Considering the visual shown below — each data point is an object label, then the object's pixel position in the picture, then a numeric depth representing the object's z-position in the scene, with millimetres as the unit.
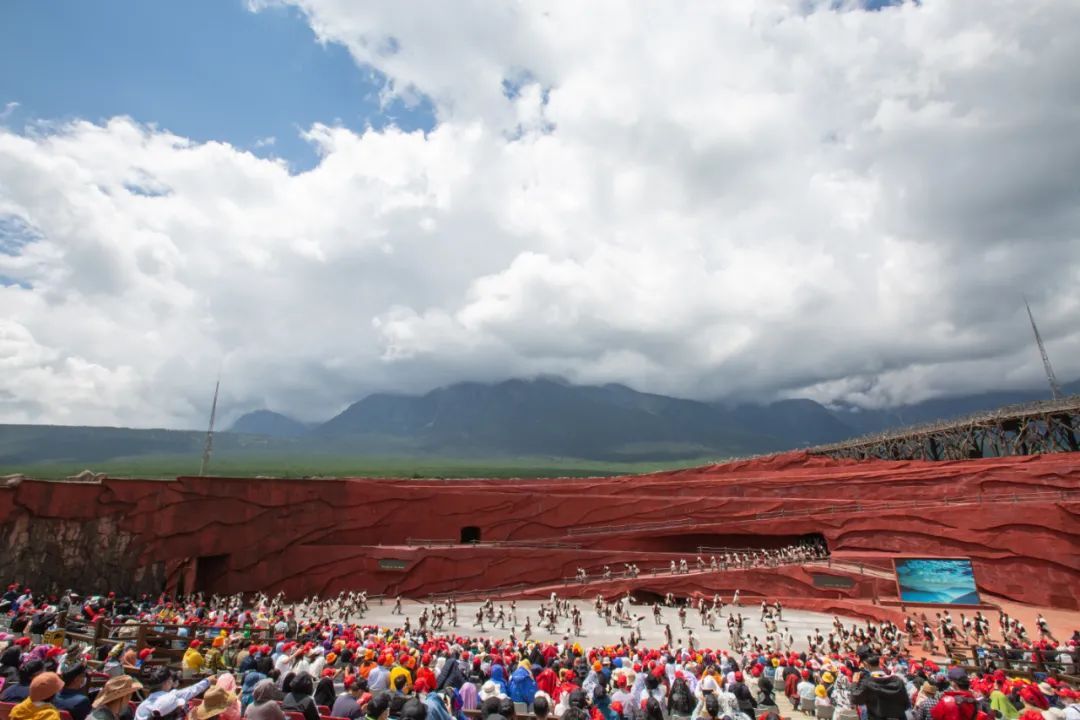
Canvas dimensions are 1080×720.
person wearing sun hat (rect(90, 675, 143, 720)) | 4824
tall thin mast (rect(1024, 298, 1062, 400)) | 53025
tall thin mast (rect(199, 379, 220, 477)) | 36462
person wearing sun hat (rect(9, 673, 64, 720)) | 4508
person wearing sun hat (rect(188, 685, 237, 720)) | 4656
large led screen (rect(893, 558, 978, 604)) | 22422
